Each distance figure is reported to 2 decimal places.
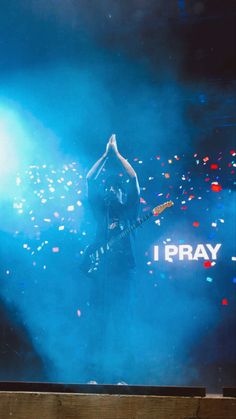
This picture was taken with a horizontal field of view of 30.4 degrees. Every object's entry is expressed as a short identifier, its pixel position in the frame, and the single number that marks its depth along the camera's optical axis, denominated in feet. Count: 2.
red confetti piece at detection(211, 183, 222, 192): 15.57
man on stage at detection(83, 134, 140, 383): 15.29
